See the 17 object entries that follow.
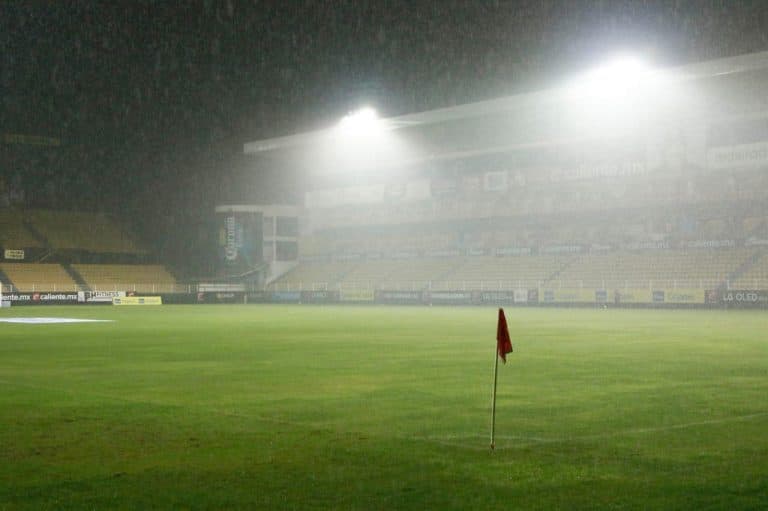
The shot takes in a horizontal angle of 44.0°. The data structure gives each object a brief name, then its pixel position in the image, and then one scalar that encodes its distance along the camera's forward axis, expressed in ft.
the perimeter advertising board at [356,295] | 221.66
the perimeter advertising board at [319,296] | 228.43
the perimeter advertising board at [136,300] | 216.54
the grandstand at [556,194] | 184.44
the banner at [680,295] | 171.12
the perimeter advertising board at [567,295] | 182.22
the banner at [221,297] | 239.09
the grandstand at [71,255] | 237.66
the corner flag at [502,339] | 29.94
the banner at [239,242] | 264.11
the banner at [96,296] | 218.18
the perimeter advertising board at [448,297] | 205.16
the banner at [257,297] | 245.04
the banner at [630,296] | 176.04
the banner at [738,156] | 179.36
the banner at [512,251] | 223.51
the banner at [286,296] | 237.66
